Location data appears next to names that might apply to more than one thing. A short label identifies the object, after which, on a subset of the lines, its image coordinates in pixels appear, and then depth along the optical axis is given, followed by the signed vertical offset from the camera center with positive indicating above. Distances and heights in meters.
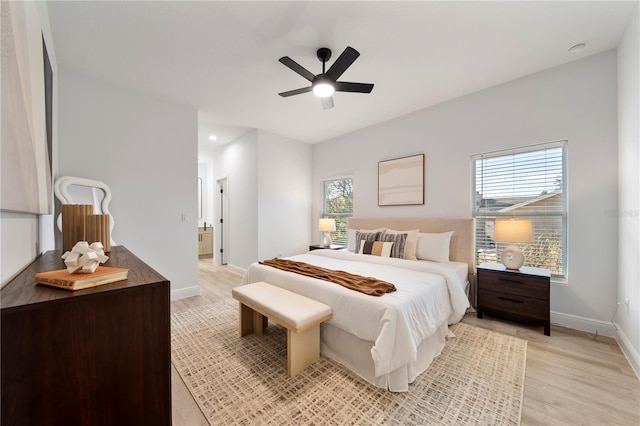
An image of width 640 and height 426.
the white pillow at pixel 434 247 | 3.09 -0.45
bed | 1.66 -0.76
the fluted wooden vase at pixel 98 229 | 1.63 -0.11
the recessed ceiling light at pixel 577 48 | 2.30 +1.56
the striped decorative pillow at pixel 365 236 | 3.63 -0.37
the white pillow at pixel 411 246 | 3.20 -0.44
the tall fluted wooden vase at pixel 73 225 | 1.59 -0.08
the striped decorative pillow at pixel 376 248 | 3.33 -0.50
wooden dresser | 0.64 -0.42
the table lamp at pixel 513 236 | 2.53 -0.25
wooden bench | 1.79 -0.78
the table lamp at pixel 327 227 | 4.62 -0.28
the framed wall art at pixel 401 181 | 3.71 +0.50
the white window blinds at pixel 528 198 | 2.71 +0.17
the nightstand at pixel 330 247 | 4.48 -0.65
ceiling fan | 2.08 +1.22
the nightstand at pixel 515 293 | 2.42 -0.85
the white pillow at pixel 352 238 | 3.92 -0.44
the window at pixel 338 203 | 4.89 +0.20
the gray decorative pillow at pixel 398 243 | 3.25 -0.41
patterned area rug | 1.47 -1.21
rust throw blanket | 1.96 -0.60
